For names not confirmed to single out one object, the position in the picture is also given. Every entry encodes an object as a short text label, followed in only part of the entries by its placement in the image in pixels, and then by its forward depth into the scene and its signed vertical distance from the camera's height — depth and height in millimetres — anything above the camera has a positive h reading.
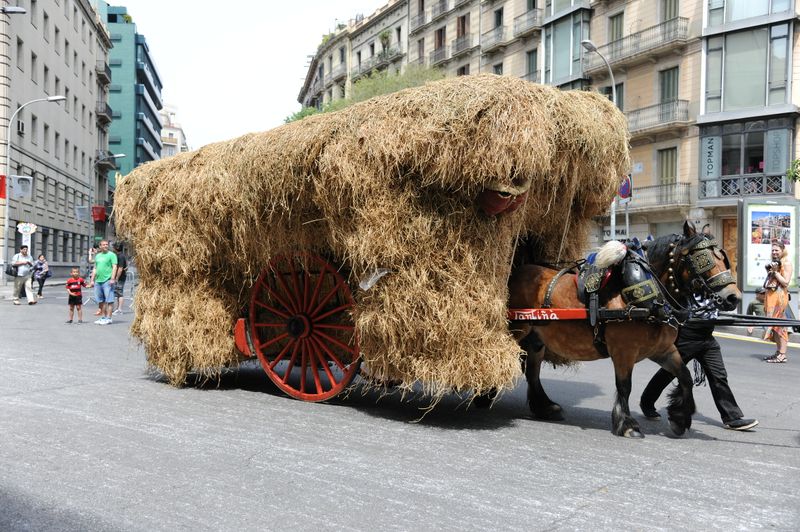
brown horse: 5566 -588
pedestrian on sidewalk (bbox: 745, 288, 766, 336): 13383 -797
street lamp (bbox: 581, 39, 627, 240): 23502 +7238
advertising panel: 15242 +725
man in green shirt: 14578 -406
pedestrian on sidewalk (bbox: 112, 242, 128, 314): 15838 -443
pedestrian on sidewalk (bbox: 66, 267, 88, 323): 15031 -785
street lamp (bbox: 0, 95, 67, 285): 30375 +1933
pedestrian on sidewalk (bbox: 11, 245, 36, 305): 20734 -583
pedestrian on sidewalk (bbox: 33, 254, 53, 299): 25147 -626
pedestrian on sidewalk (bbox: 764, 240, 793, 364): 10922 -393
